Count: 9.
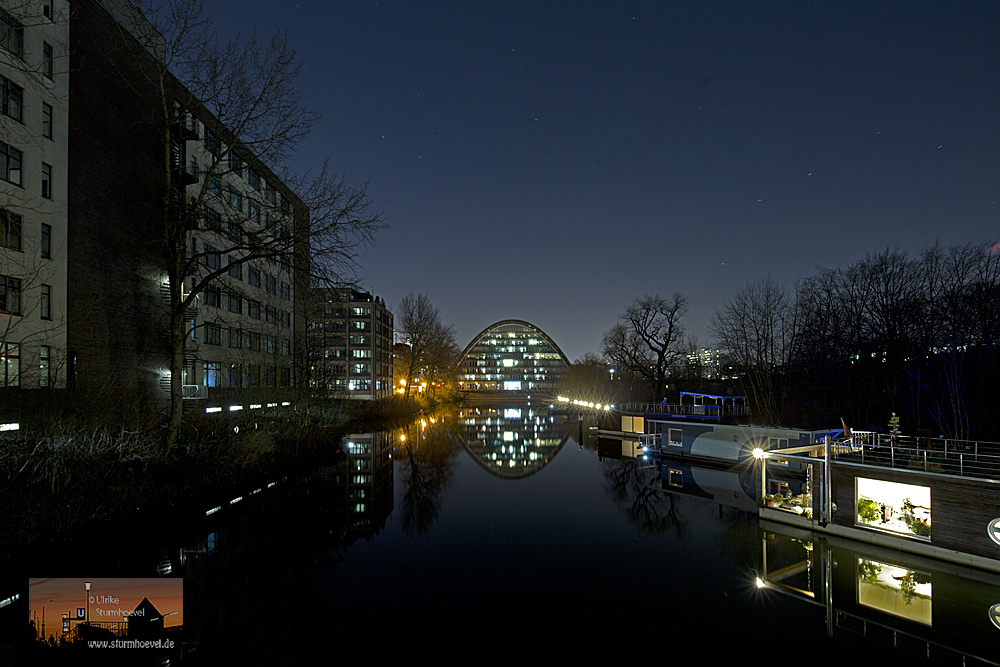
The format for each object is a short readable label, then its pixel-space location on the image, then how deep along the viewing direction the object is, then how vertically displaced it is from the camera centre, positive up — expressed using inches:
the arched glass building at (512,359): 6909.5 +69.3
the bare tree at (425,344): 2632.9 +115.8
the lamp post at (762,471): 780.3 -155.9
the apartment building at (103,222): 807.7 +280.3
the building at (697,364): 2474.8 -7.5
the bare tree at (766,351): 1689.2 +36.4
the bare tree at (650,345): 2120.9 +75.0
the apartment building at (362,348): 3651.6 +129.5
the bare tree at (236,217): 707.4 +211.2
